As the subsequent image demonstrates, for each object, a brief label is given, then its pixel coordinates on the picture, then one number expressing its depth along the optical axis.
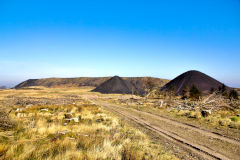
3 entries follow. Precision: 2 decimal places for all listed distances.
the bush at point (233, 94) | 31.43
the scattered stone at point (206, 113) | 12.89
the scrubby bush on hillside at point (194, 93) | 31.19
